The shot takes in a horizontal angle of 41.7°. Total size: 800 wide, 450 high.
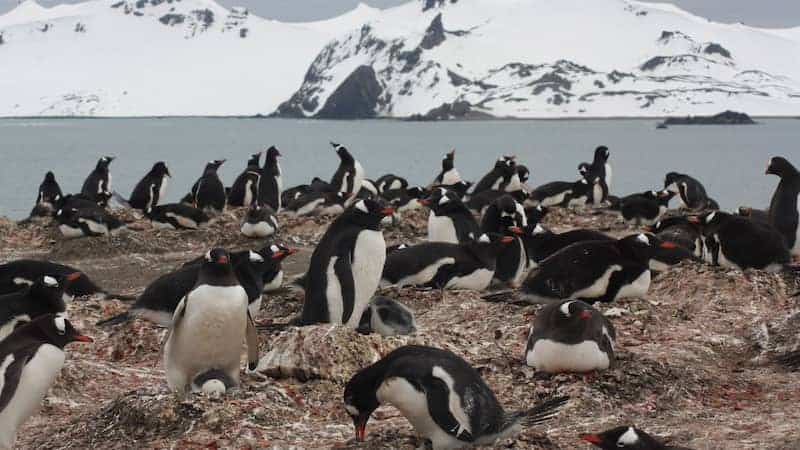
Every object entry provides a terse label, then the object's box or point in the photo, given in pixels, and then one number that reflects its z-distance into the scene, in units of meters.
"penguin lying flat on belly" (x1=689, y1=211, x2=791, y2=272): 10.16
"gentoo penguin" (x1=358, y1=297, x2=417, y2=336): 7.82
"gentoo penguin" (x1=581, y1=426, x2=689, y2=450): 4.81
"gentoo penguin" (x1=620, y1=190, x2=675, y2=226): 16.03
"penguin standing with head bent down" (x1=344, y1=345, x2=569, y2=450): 5.38
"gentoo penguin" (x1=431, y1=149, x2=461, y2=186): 20.88
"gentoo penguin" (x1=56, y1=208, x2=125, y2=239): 14.66
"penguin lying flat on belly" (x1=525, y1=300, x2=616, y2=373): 6.70
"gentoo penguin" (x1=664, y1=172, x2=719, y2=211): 18.08
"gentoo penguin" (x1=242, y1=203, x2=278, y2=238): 14.88
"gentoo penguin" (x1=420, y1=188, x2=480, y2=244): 11.86
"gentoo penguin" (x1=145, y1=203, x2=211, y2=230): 15.40
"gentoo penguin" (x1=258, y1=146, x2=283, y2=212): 18.61
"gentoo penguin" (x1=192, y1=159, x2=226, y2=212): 17.09
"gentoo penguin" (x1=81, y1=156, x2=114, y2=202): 19.94
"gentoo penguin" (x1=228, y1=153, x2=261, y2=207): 18.69
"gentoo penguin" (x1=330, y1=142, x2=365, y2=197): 18.97
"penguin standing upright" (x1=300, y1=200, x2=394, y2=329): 7.92
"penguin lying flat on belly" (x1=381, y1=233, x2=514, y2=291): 9.84
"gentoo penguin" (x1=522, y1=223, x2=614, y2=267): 10.62
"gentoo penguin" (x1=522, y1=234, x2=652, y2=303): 8.41
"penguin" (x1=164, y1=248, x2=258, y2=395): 6.44
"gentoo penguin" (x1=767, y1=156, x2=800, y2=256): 11.70
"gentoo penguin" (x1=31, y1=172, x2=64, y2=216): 18.32
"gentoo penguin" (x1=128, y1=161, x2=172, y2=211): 18.75
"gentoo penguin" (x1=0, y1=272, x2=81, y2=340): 7.55
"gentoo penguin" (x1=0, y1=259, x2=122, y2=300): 9.50
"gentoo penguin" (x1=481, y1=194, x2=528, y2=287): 10.62
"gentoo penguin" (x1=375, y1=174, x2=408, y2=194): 21.02
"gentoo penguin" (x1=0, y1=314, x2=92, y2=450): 5.91
